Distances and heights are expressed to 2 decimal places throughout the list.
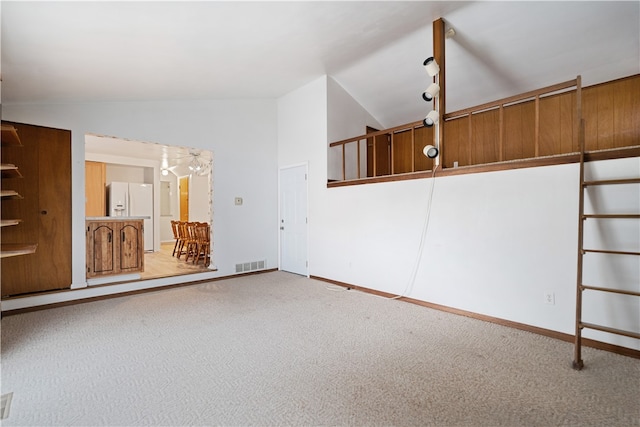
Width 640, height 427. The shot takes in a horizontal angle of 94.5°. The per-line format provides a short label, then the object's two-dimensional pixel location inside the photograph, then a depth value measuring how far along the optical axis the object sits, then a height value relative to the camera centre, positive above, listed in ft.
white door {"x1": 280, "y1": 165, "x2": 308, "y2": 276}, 18.63 -0.43
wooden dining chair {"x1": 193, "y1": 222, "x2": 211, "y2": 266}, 20.47 -2.02
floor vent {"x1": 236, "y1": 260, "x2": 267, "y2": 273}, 18.51 -3.41
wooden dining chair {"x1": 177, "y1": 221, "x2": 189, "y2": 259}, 23.12 -1.85
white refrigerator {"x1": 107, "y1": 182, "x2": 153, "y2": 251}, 26.18 +1.14
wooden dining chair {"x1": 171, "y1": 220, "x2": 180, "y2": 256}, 24.67 -1.69
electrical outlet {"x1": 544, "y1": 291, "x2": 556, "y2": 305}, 9.58 -2.81
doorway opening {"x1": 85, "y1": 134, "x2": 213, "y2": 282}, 20.81 +3.06
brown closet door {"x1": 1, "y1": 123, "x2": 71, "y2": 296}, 12.00 +0.11
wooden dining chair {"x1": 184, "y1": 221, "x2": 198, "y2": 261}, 21.67 -2.05
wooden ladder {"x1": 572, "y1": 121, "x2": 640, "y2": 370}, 7.39 -1.29
